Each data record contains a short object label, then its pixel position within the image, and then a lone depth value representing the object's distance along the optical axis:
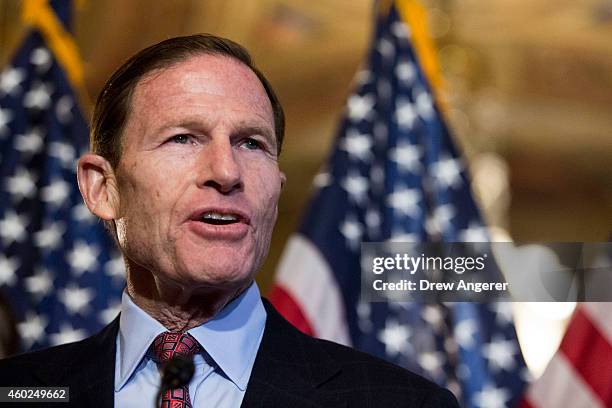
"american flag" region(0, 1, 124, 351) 3.57
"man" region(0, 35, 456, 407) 2.39
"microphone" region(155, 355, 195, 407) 2.26
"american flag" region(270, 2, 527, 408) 3.37
